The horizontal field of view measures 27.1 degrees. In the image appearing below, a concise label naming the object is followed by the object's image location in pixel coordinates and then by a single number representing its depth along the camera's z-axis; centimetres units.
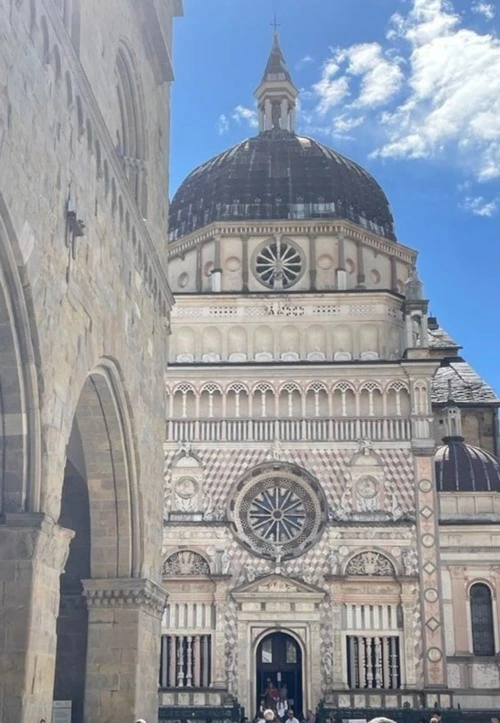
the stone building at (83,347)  1056
